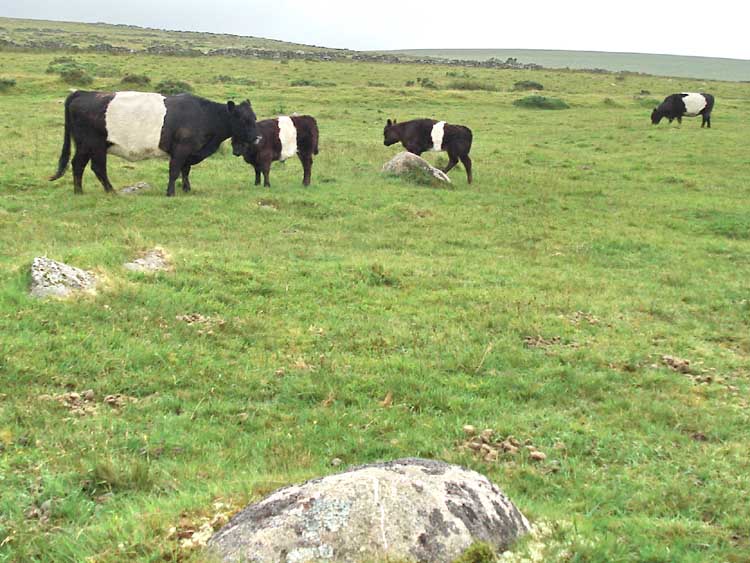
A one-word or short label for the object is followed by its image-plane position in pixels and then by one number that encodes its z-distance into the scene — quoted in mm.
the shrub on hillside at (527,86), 54297
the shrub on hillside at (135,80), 37000
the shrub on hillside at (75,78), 36344
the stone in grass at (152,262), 9344
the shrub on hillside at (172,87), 35250
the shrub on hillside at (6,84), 33438
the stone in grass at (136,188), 15016
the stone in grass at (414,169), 18531
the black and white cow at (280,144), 16469
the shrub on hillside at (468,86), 50906
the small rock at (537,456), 5582
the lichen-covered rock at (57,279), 7879
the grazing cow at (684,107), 35219
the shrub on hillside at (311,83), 46288
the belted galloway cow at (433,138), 19516
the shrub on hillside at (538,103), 40375
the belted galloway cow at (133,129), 14289
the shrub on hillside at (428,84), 50075
